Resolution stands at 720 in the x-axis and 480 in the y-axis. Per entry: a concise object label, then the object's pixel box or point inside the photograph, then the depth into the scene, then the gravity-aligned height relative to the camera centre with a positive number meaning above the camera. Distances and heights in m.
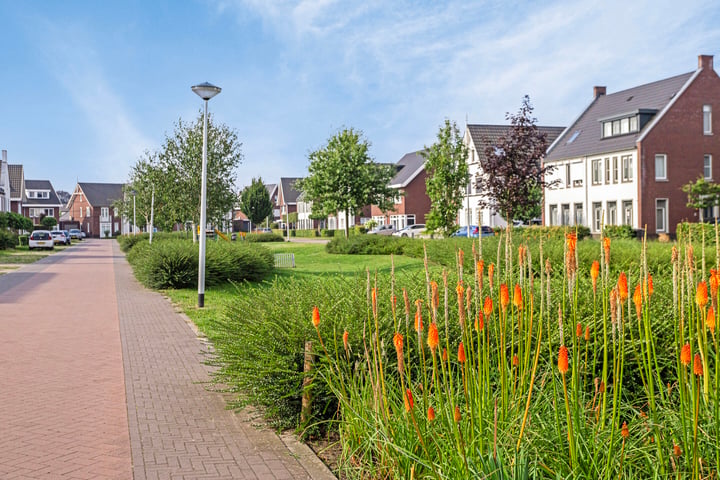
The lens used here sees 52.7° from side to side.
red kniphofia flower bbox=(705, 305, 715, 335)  2.63 -0.35
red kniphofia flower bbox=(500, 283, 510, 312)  3.24 -0.30
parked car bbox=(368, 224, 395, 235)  67.21 -0.11
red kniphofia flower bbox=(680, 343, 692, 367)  2.62 -0.47
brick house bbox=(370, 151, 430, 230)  71.38 +2.70
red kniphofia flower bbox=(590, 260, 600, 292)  3.12 -0.20
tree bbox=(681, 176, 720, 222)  38.97 +1.61
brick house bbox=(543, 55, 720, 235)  43.94 +4.44
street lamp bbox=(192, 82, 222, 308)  16.25 +1.22
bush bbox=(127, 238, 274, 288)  20.00 -0.98
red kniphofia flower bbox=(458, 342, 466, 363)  3.02 -0.53
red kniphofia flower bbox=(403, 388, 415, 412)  3.14 -0.76
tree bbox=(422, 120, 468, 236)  35.53 +2.34
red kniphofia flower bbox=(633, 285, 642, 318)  2.88 -0.29
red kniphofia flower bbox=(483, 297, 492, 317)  3.13 -0.35
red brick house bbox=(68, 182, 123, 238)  112.75 +3.39
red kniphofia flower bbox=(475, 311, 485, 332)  3.38 -0.44
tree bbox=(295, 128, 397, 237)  41.84 +2.97
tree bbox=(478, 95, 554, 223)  32.97 +2.85
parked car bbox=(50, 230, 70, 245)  64.56 -0.46
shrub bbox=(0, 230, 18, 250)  46.38 -0.41
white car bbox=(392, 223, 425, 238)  61.50 -0.22
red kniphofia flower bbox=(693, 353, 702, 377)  2.55 -0.51
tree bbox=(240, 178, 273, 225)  86.25 +3.34
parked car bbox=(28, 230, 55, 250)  50.47 -0.48
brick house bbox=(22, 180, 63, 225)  109.06 +4.86
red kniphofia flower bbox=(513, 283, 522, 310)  3.03 -0.30
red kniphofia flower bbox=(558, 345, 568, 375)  2.69 -0.50
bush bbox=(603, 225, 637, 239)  39.58 -0.37
